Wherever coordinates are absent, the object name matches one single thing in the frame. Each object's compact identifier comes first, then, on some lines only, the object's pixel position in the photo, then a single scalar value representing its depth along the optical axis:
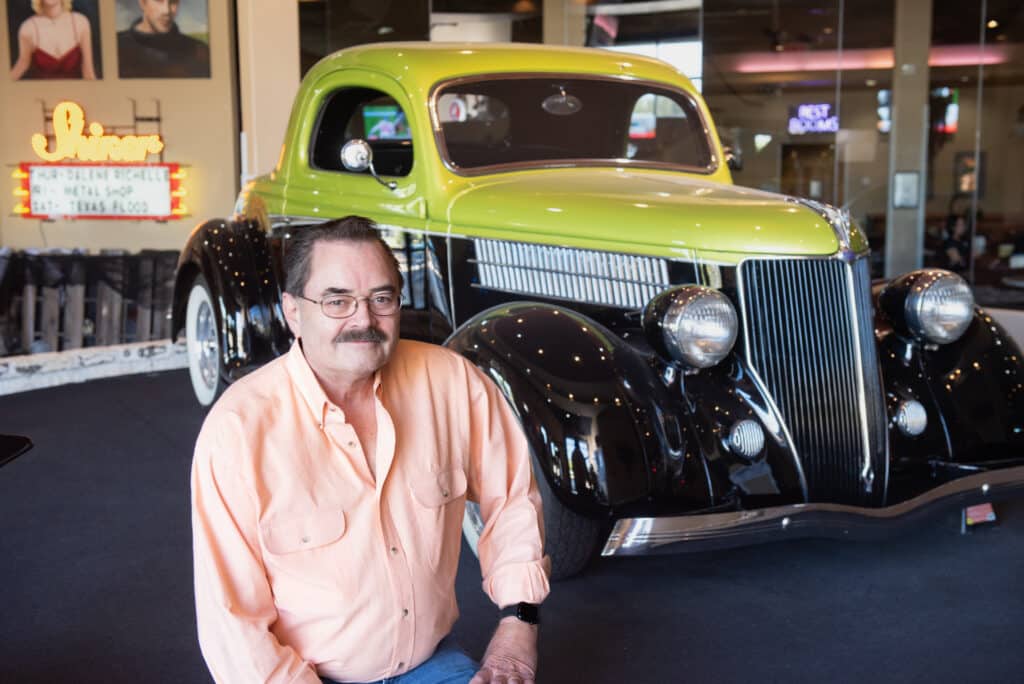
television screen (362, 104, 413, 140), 8.38
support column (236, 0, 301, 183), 7.49
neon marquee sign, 10.71
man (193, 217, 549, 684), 1.69
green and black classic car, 2.94
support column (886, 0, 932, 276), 9.99
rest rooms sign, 10.30
